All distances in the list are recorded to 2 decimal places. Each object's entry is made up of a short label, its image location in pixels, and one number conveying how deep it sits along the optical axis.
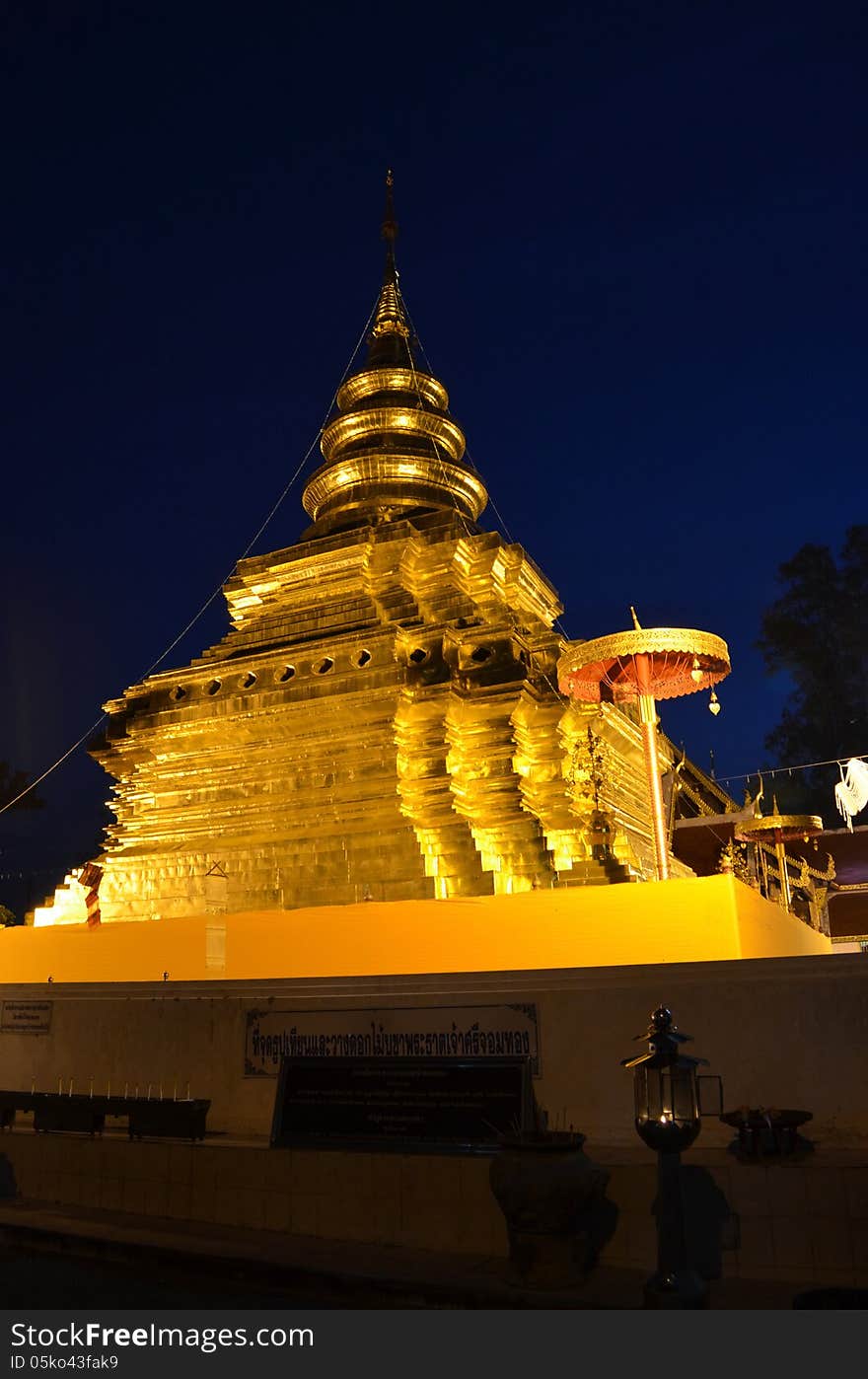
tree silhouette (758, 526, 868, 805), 33.72
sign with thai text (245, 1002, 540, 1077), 7.06
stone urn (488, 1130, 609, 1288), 5.10
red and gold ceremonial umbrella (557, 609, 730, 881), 11.65
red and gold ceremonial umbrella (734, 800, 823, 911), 17.41
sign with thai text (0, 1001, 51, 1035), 9.12
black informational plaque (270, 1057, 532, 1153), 6.45
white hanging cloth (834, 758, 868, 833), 17.86
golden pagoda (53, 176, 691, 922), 13.22
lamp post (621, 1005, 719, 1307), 4.68
